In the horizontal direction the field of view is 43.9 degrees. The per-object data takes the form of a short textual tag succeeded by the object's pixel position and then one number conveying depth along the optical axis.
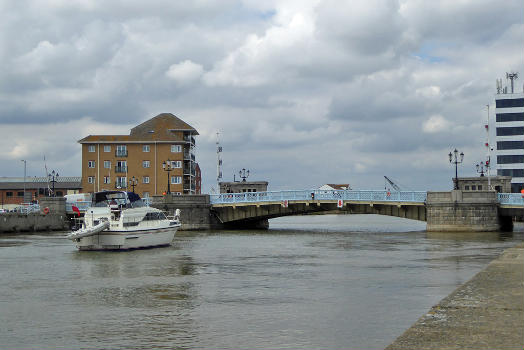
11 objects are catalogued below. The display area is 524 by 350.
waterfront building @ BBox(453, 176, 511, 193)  94.44
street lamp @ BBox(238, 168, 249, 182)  104.86
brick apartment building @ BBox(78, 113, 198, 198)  104.25
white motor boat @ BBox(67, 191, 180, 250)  40.78
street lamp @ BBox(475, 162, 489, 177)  97.43
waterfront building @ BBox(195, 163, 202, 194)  139.38
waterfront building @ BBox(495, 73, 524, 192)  112.94
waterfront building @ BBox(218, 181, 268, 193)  109.00
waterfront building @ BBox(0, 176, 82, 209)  132.88
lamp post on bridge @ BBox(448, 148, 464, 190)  63.53
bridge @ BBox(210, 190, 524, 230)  56.69
